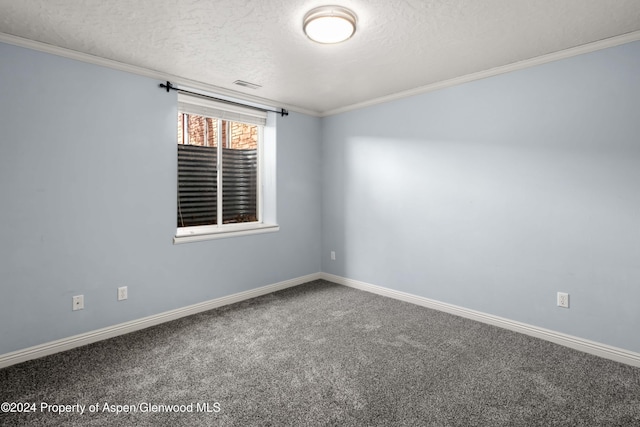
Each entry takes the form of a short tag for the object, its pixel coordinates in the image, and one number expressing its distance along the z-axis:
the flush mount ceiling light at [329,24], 2.03
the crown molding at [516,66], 2.43
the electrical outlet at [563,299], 2.72
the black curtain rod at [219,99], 3.13
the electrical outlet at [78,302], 2.69
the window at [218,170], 3.54
